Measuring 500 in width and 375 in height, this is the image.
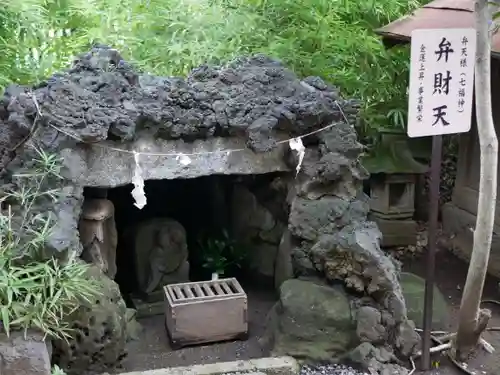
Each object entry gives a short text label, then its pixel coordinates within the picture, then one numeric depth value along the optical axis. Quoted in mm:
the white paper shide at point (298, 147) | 4953
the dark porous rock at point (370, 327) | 4578
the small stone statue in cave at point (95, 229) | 4887
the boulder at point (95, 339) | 4113
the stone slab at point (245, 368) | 4297
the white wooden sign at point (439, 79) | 4367
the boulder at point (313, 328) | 4617
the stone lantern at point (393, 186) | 7227
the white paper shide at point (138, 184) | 4562
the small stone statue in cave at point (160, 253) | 5707
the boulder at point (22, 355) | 3654
